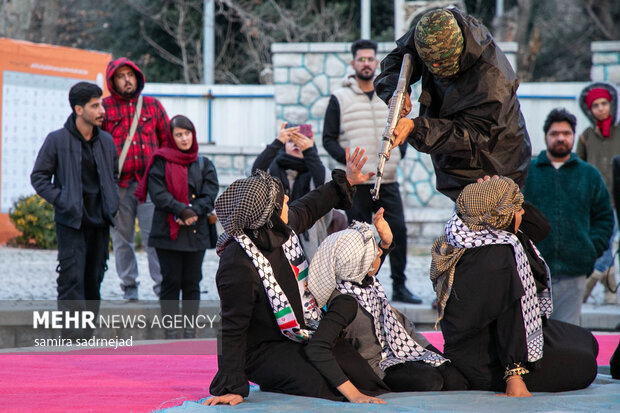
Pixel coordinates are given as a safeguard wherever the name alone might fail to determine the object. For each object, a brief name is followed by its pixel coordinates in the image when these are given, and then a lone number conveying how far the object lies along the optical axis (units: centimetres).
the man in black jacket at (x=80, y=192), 1291
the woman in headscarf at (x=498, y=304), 790
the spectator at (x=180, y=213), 1371
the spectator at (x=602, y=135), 1642
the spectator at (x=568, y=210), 1255
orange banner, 2250
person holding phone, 1355
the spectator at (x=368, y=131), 1545
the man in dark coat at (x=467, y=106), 837
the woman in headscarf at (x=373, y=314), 805
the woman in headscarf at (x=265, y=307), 758
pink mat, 779
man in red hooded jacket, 1511
